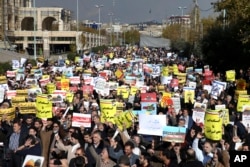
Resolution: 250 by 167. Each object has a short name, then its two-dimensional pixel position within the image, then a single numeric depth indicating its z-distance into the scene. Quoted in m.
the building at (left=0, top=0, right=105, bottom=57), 97.31
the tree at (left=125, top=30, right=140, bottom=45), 184.12
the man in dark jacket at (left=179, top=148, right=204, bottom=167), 7.79
